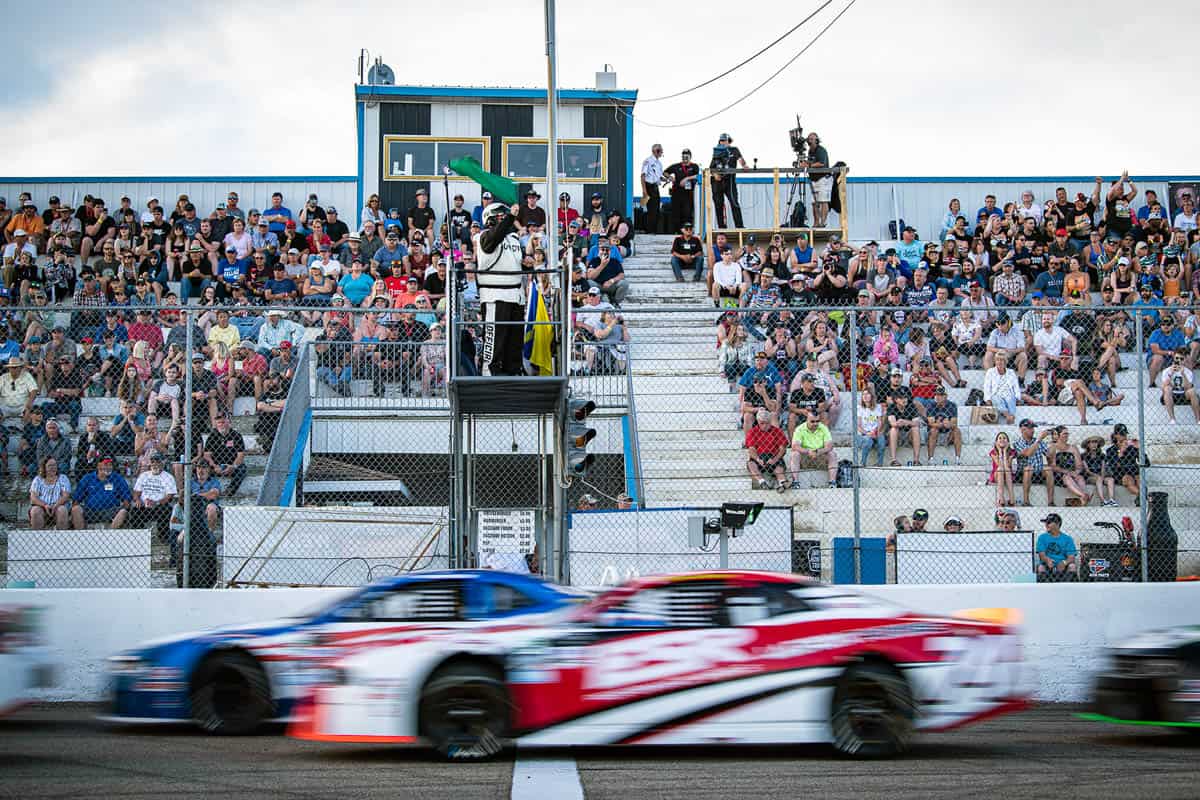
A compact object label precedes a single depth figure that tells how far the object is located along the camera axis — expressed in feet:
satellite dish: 86.38
